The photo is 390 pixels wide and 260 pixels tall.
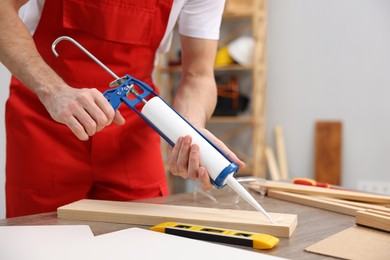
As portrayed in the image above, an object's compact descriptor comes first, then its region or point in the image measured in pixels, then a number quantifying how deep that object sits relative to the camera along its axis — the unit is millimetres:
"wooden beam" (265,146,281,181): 3914
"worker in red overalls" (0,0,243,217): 1268
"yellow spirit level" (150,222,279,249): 812
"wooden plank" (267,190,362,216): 1087
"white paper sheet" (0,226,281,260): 746
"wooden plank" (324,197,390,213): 1055
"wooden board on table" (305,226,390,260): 771
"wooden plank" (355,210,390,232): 914
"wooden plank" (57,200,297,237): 909
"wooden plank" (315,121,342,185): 3693
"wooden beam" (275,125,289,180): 3904
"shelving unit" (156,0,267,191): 3863
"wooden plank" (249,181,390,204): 1168
